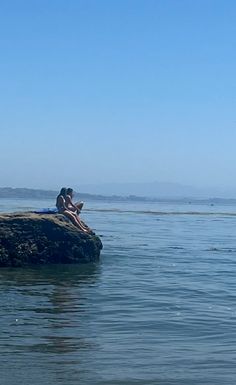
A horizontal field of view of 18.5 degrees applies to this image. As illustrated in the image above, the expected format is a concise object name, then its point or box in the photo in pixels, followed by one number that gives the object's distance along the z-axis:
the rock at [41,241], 22.86
